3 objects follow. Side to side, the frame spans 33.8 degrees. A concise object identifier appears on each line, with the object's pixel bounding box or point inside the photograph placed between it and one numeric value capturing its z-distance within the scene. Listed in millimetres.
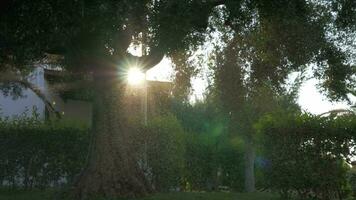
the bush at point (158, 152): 15680
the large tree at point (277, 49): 11984
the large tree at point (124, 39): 9695
